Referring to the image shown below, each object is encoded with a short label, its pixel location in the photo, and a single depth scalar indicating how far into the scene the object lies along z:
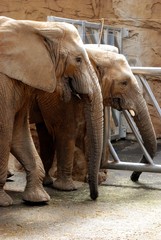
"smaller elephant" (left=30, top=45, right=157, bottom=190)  7.56
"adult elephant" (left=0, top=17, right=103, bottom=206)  6.26
